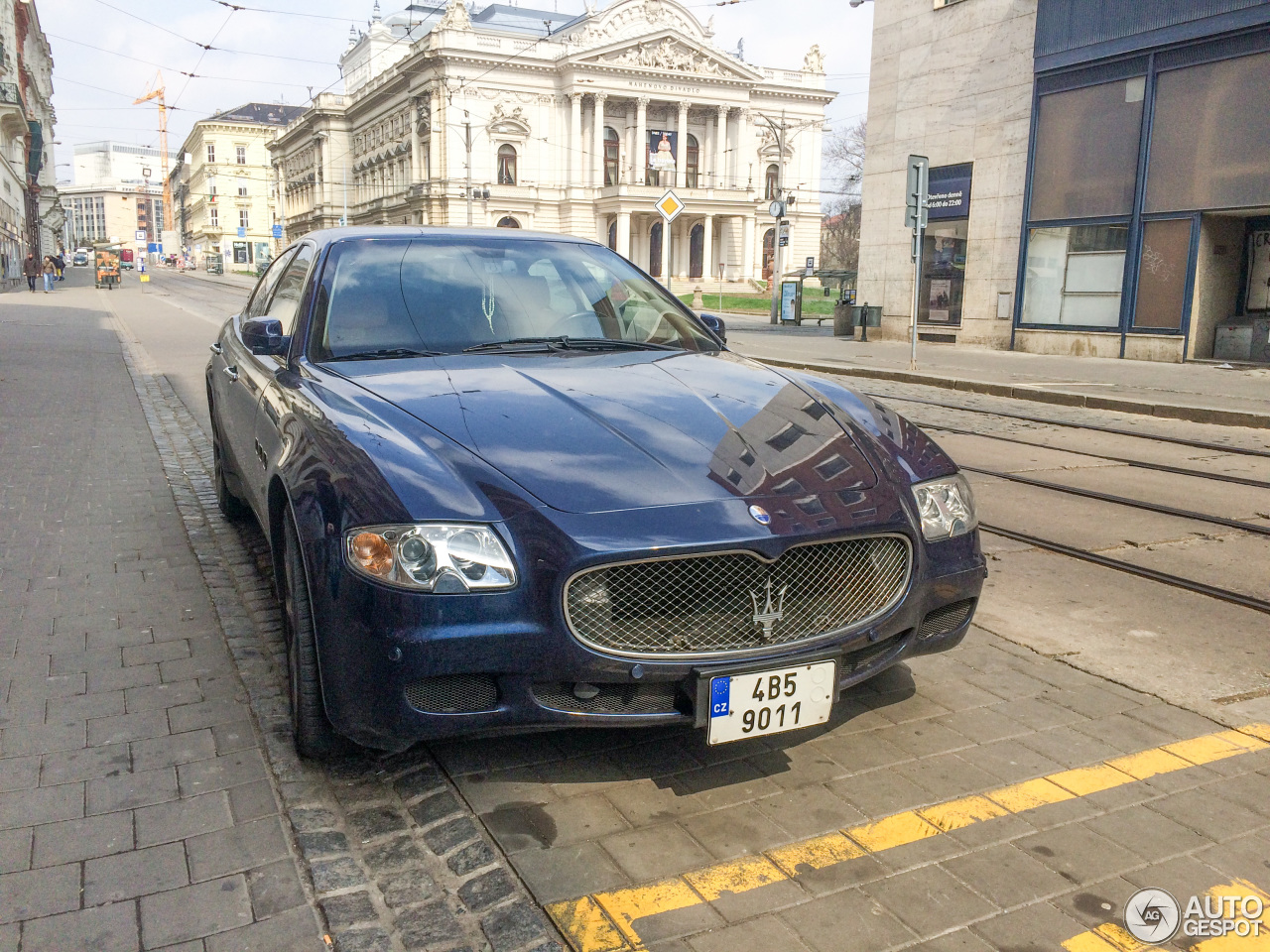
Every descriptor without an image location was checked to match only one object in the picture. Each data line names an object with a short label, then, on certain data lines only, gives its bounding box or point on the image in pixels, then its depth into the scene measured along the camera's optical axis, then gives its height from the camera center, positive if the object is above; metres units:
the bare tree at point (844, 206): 74.25 +6.12
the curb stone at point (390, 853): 2.41 -1.44
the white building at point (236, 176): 122.44 +11.56
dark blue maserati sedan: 2.68 -0.69
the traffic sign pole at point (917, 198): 15.73 +1.33
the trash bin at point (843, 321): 26.17 -0.83
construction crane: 154.62 +20.60
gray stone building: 17.03 +2.13
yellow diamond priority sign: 25.23 +1.83
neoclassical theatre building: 72.50 +10.76
